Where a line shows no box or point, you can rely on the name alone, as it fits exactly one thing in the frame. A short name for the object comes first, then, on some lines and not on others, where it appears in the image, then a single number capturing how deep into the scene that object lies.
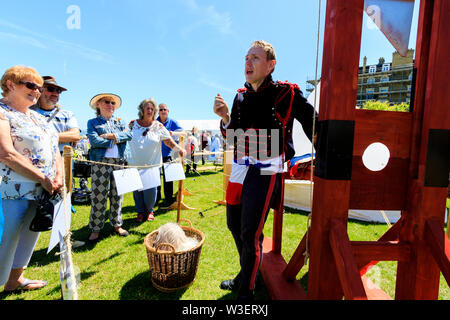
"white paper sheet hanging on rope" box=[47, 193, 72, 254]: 1.38
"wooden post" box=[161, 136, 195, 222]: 4.25
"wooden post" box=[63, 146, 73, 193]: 1.87
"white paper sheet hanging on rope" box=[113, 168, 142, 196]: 2.69
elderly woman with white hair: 3.40
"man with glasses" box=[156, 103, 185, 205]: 4.36
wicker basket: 1.92
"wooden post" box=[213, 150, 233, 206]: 5.17
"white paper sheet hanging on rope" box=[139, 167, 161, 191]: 3.31
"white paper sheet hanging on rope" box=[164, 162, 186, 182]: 3.30
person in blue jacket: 2.85
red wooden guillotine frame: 1.09
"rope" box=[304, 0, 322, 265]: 1.18
